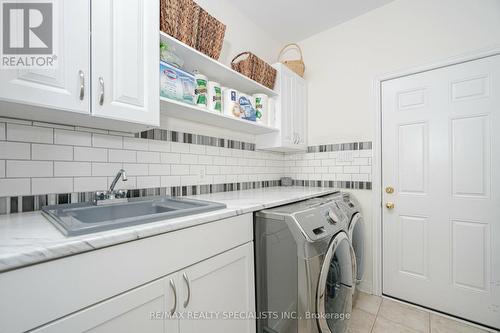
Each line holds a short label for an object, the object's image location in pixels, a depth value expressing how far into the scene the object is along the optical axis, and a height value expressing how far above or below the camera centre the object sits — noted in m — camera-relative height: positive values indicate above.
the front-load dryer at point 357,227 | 1.92 -0.58
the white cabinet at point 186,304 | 0.67 -0.53
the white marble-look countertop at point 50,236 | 0.54 -0.21
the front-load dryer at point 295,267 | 1.12 -0.55
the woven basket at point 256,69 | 1.87 +0.88
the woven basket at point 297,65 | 2.45 +1.15
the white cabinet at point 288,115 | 2.21 +0.57
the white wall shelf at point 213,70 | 1.36 +0.75
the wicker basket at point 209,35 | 1.47 +0.94
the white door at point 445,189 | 1.66 -0.19
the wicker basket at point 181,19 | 1.28 +0.92
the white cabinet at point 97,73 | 0.84 +0.43
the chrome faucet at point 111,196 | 1.17 -0.16
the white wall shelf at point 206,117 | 1.39 +0.39
